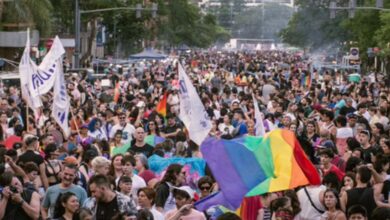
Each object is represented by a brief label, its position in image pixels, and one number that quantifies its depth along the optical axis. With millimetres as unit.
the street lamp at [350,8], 50528
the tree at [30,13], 54000
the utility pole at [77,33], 57812
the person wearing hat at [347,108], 24252
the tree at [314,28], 107438
